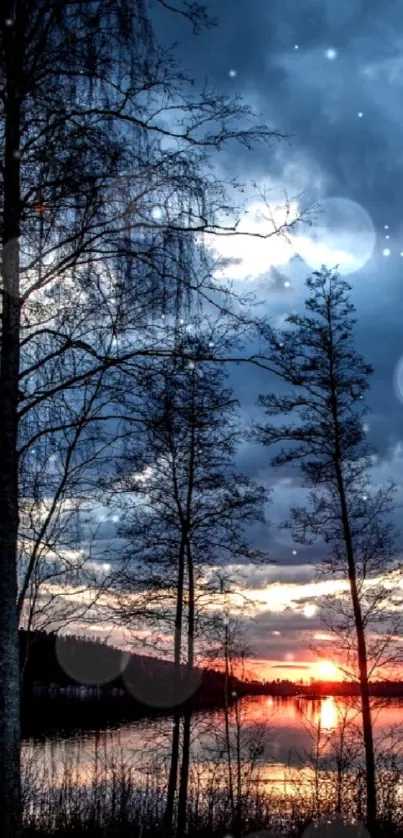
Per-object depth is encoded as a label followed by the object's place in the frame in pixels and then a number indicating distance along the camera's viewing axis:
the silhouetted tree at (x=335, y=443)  17.88
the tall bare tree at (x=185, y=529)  18.59
